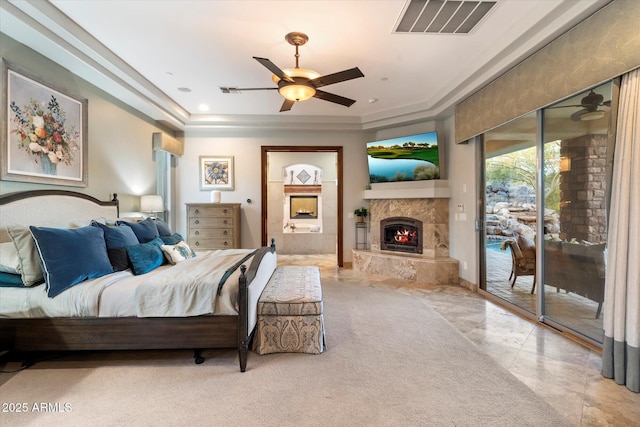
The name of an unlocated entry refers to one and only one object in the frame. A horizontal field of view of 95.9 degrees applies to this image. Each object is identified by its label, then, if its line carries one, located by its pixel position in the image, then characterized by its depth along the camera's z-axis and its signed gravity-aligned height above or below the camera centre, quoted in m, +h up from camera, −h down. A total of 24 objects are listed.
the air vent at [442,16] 2.46 +1.73
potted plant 5.93 -0.14
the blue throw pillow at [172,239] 3.53 -0.42
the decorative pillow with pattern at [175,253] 3.21 -0.54
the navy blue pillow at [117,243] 2.75 -0.37
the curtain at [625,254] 1.96 -0.33
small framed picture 5.81 +0.68
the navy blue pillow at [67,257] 2.21 -0.42
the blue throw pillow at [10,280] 2.26 -0.59
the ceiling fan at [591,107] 2.46 +0.88
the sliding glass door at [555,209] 2.54 -0.03
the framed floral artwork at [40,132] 2.65 +0.76
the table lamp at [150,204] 4.38 +0.02
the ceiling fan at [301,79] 2.64 +1.20
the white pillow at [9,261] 2.25 -0.44
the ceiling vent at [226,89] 4.04 +1.65
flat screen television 5.09 +0.89
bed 2.20 -0.84
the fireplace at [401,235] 5.34 -0.54
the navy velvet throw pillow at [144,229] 3.35 -0.29
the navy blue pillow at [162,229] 3.85 -0.31
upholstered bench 2.46 -1.02
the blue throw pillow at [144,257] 2.76 -0.51
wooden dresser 5.35 -0.38
